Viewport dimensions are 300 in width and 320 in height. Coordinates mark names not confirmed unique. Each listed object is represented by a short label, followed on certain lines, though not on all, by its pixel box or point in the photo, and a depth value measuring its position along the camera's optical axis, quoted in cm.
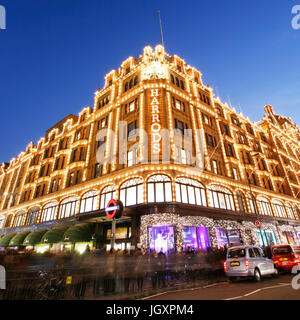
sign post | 1233
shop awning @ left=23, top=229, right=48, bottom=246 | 2667
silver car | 1143
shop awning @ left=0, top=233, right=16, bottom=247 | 3105
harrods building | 2139
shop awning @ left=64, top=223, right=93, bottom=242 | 2216
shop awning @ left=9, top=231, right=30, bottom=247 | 2875
